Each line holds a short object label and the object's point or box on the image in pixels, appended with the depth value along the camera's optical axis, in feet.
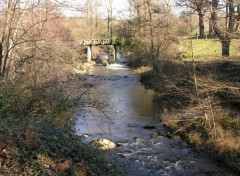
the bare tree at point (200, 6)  41.49
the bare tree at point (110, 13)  166.91
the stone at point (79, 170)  18.01
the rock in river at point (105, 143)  38.39
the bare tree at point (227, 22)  37.35
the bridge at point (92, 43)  138.59
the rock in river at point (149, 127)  48.79
